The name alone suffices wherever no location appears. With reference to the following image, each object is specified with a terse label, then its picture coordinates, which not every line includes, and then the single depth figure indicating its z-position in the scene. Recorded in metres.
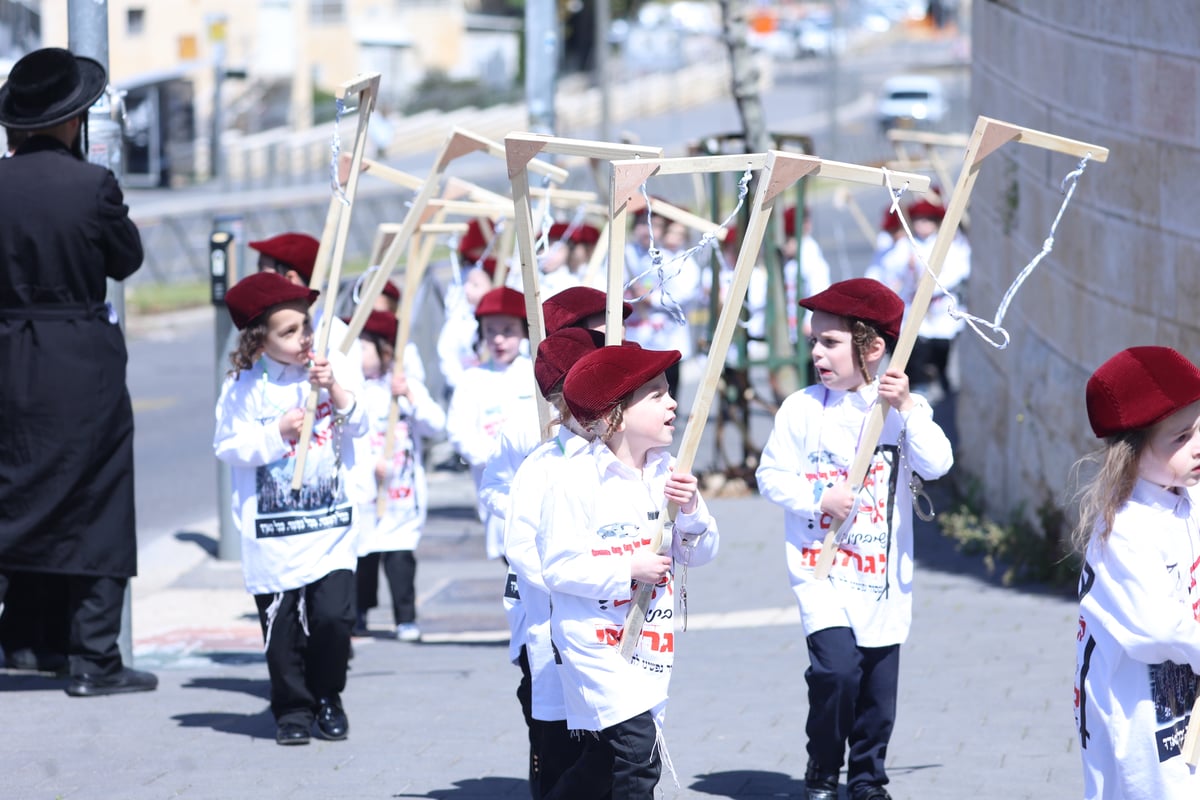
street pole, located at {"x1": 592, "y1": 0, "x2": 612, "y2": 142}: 68.56
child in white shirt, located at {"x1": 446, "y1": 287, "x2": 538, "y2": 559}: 14.87
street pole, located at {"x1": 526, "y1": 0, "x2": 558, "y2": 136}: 28.05
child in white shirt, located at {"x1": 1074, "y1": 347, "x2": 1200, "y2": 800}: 8.21
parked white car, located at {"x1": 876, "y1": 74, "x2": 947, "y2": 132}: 101.50
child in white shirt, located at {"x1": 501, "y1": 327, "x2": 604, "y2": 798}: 9.41
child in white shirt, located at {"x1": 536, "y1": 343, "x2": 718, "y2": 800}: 8.94
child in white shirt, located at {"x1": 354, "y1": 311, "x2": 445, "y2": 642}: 16.69
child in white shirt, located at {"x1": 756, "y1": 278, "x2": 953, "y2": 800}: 10.92
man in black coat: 13.21
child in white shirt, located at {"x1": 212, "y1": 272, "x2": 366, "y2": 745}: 12.40
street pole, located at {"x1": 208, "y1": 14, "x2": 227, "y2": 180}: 66.87
